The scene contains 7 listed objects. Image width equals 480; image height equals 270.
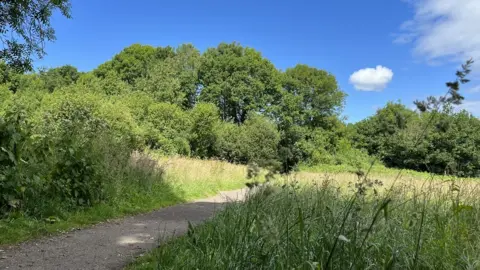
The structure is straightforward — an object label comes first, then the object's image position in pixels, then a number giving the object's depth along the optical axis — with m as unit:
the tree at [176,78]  38.84
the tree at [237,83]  42.91
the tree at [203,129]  33.44
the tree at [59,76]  47.19
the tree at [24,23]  7.93
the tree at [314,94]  44.44
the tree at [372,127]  48.04
